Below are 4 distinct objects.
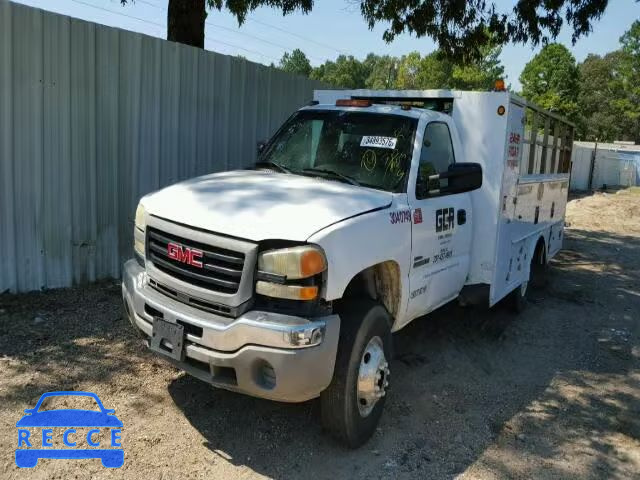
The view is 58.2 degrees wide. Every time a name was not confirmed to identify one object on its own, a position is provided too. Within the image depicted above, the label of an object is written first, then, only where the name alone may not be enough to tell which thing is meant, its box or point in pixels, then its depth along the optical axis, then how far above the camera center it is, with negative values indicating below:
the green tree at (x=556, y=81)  45.69 +6.26
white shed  31.27 -0.39
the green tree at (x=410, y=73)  61.78 +8.89
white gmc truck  3.23 -0.65
